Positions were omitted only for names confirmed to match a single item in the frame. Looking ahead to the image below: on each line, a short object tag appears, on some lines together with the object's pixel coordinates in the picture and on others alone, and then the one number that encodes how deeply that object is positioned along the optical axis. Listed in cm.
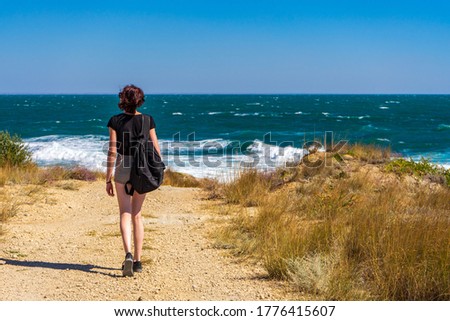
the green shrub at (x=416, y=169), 1072
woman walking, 509
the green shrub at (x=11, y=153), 1274
